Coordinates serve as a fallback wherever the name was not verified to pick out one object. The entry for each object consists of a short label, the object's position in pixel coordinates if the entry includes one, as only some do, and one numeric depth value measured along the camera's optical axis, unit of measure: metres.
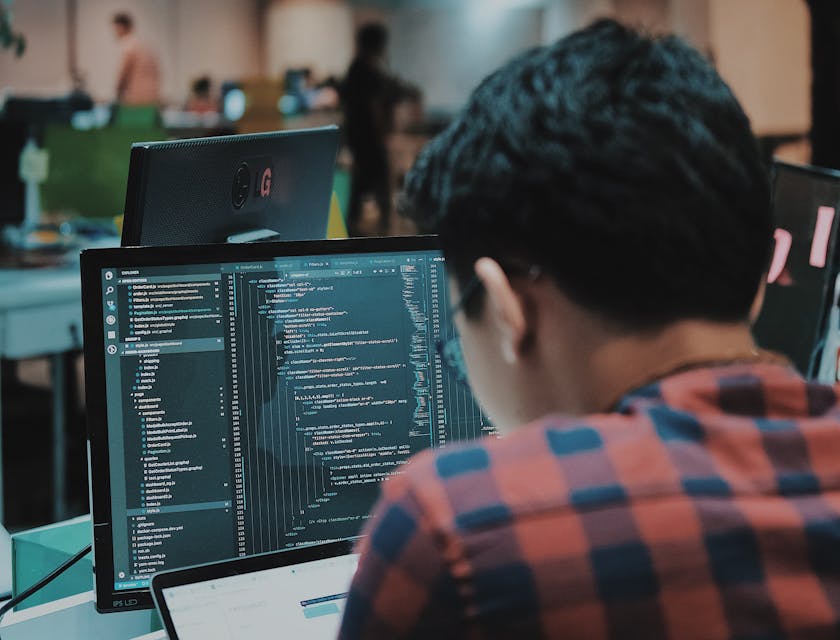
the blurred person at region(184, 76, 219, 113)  11.91
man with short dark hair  0.97
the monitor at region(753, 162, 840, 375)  1.89
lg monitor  1.61
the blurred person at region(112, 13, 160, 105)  11.58
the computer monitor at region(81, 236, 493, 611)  1.37
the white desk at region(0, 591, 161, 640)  1.38
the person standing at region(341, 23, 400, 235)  9.46
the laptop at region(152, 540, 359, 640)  1.29
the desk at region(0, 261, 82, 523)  3.42
